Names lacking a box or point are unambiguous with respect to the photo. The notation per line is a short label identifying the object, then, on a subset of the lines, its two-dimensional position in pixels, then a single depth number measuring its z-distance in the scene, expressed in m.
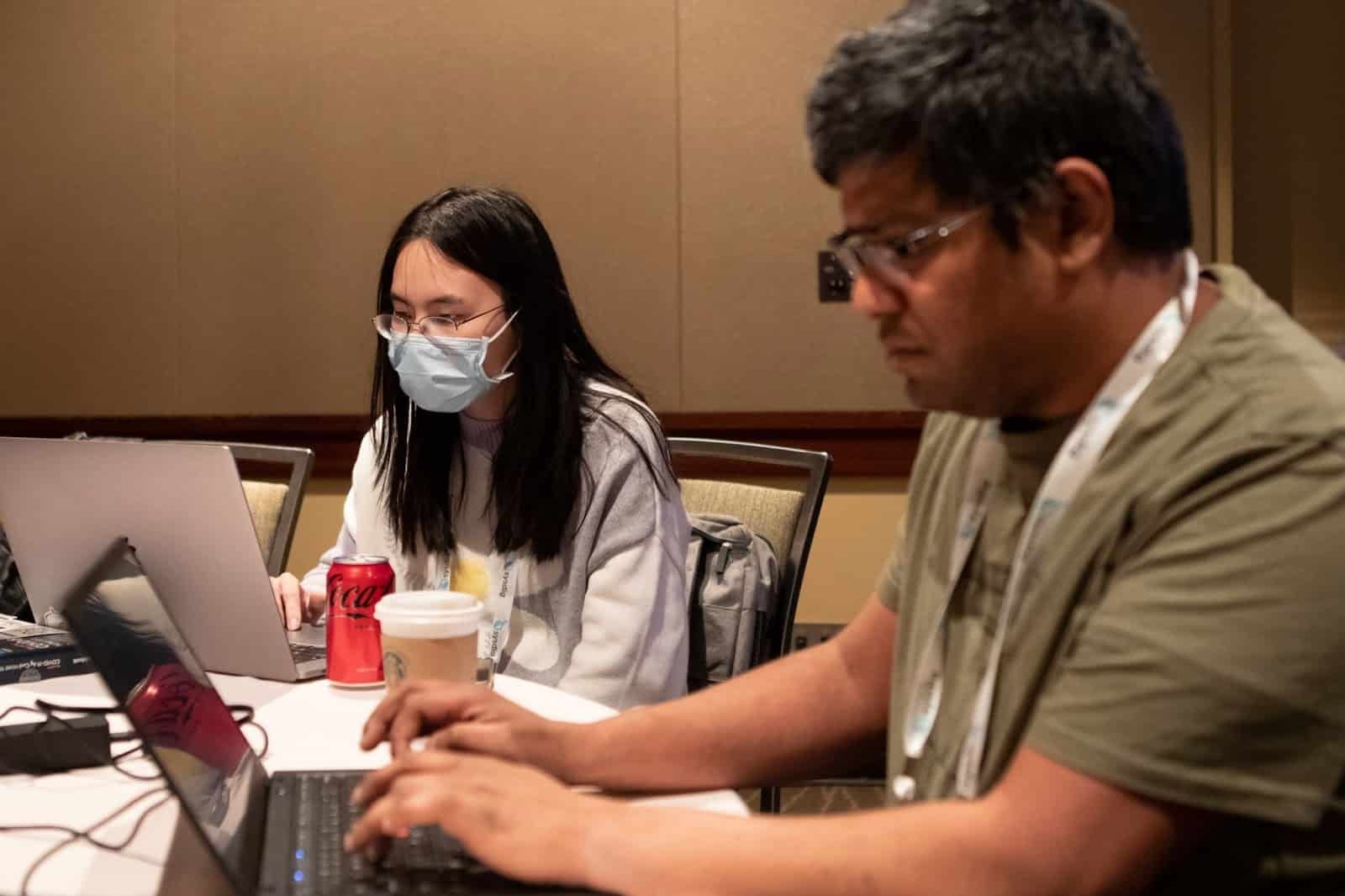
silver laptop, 1.59
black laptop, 1.05
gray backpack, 2.10
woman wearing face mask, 2.03
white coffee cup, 1.52
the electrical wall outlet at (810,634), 3.08
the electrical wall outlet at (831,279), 3.87
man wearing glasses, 0.91
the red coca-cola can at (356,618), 1.69
